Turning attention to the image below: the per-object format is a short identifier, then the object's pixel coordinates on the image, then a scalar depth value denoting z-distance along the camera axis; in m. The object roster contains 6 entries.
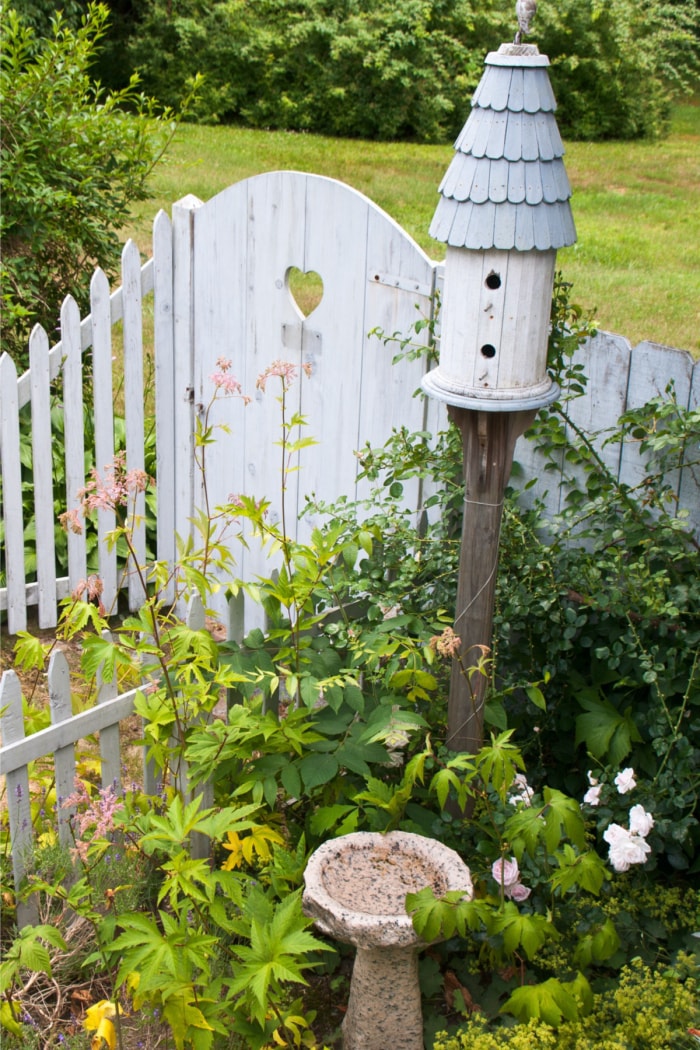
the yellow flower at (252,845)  2.86
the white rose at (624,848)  2.56
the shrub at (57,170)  4.93
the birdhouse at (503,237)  2.47
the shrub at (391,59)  14.02
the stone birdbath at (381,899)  2.51
